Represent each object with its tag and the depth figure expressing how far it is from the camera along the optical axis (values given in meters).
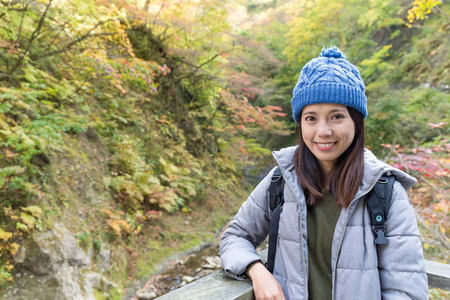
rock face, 3.85
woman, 1.12
